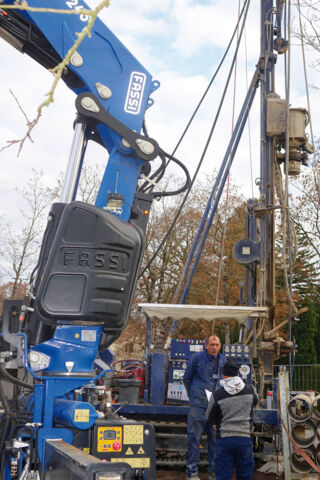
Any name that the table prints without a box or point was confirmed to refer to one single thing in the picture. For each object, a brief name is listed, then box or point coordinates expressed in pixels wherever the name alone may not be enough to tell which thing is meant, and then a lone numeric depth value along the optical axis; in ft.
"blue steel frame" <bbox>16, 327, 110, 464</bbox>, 16.76
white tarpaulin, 33.58
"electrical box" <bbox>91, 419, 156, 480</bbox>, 15.05
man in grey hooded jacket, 20.42
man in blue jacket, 26.27
